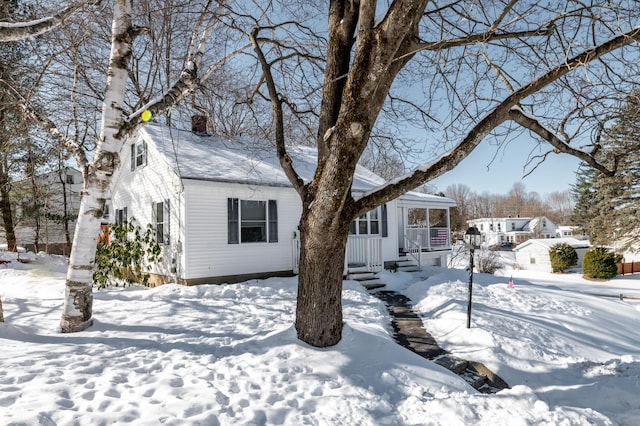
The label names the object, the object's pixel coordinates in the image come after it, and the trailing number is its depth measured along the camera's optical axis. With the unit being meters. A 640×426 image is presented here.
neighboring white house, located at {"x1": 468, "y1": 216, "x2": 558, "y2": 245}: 51.13
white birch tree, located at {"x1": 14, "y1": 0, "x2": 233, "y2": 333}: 5.06
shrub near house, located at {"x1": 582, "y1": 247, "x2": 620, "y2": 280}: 22.17
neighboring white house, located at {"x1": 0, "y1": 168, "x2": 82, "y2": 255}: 18.58
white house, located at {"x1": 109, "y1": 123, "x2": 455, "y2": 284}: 9.95
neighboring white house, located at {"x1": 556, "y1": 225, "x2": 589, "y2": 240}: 52.88
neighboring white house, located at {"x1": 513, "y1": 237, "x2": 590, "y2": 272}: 28.09
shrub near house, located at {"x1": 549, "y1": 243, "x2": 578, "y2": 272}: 26.30
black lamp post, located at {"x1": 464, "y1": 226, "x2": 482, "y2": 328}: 7.34
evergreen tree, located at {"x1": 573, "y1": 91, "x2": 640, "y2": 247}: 20.53
